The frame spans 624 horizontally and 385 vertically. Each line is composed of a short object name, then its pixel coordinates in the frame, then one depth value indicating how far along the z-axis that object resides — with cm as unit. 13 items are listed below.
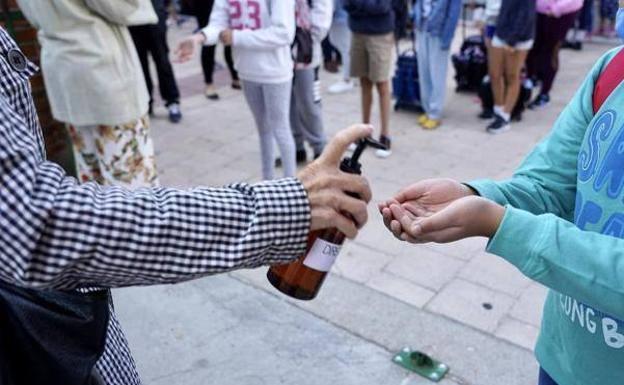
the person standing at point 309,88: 426
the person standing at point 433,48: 529
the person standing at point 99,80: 307
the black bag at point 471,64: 666
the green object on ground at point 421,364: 252
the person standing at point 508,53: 508
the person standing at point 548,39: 570
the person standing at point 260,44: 369
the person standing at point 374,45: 490
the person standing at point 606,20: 862
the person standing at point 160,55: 592
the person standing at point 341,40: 693
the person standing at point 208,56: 643
